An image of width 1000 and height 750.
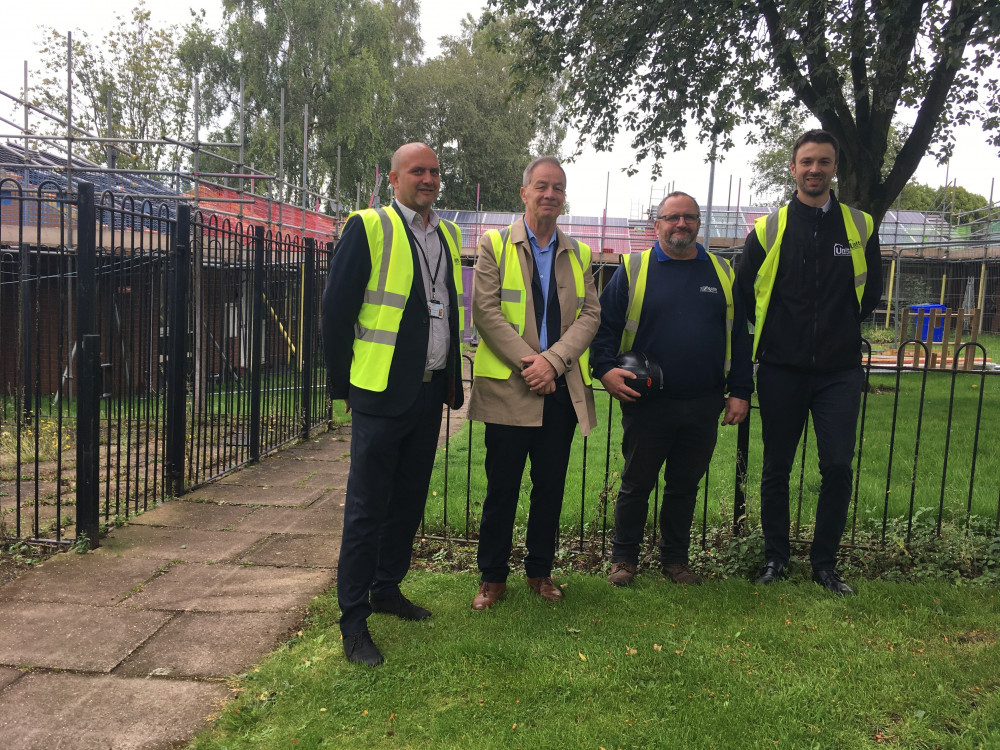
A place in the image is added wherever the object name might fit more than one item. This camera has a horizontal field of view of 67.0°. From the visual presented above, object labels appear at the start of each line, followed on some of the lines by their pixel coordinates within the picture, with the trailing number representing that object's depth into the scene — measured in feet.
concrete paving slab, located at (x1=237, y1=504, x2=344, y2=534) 16.97
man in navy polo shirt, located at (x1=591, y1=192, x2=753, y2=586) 12.39
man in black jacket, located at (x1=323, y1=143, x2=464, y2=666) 10.37
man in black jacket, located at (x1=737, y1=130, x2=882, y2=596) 12.36
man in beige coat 11.54
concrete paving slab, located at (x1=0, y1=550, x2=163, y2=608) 12.77
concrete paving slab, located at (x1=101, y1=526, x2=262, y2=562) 15.07
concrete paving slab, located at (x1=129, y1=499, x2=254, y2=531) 17.10
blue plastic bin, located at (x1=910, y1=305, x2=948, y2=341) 49.06
